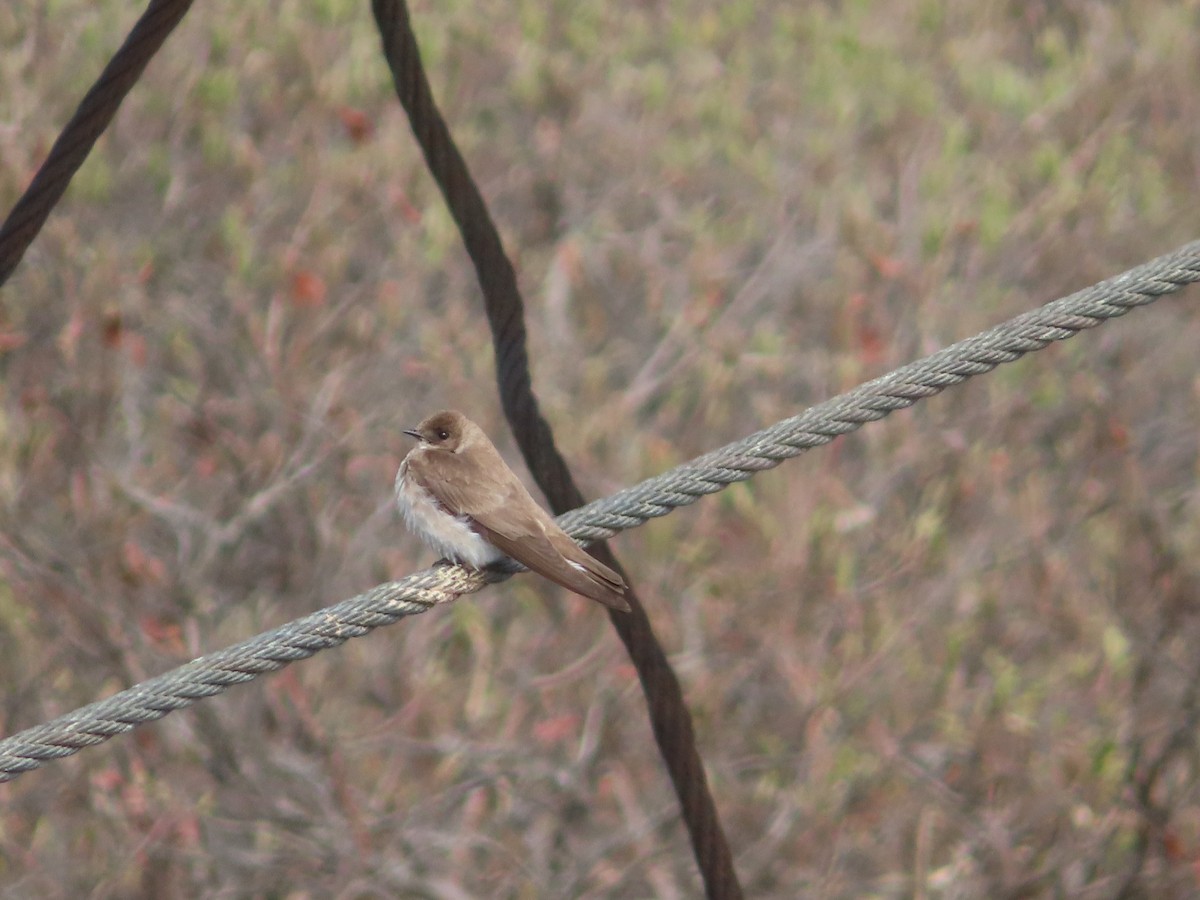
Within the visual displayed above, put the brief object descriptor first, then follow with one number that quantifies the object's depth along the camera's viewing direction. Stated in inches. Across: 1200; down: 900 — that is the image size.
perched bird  301.4
